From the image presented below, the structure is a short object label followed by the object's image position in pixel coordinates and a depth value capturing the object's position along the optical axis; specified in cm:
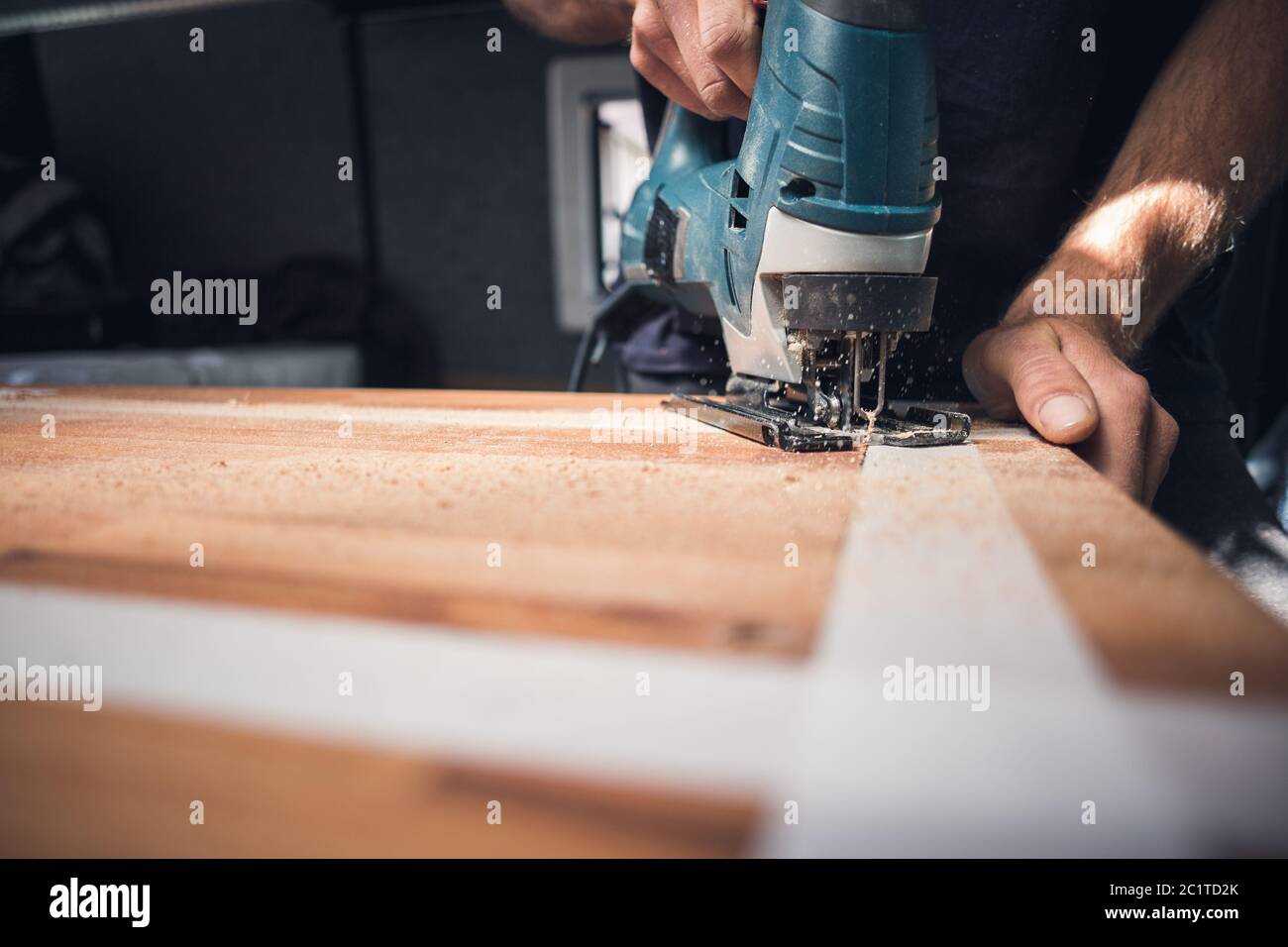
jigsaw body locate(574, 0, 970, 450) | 76
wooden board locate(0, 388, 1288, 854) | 28
